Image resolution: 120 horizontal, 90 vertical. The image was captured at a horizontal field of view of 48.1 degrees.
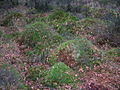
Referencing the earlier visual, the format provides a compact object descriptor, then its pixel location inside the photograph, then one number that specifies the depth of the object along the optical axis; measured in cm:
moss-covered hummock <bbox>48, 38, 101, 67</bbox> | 680
